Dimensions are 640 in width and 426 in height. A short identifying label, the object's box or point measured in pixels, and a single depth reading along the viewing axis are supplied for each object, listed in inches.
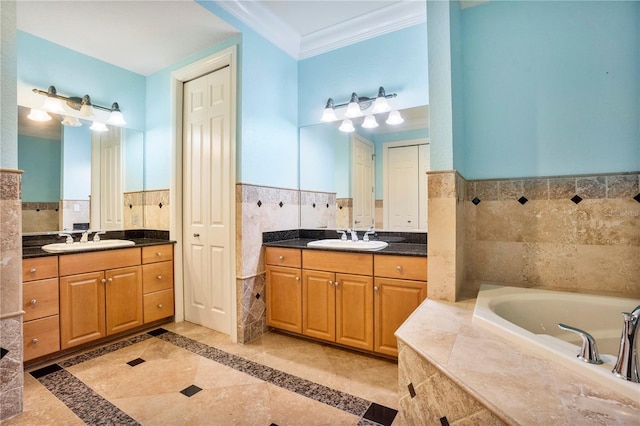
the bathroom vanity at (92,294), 78.6
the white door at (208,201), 99.9
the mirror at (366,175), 97.6
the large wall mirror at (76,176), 94.6
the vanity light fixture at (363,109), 96.8
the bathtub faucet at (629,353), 35.7
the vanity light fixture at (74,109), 96.3
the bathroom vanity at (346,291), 79.6
